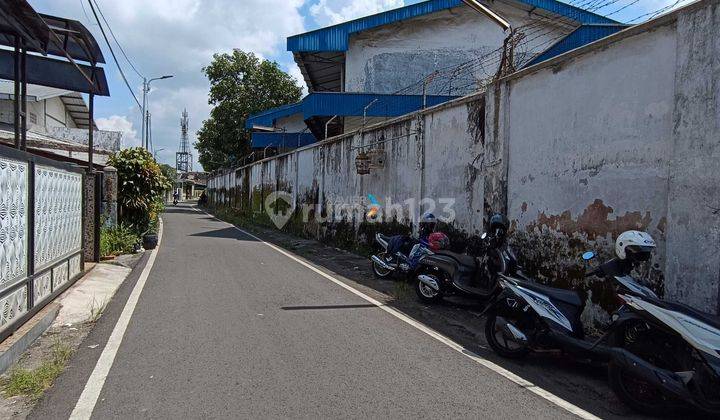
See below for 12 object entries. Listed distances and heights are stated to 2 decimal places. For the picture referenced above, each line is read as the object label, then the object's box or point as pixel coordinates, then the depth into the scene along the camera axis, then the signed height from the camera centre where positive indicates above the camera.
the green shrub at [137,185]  14.02 +0.21
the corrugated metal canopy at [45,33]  6.06 +2.16
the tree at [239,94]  43.16 +8.51
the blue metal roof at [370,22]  22.39 +7.81
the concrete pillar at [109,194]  12.59 -0.08
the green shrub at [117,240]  12.48 -1.24
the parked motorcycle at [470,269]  7.02 -1.05
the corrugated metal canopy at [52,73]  8.73 +2.14
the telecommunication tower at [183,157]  80.94 +5.86
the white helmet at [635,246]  4.76 -0.40
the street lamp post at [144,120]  29.33 +4.10
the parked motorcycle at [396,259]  9.36 -1.22
